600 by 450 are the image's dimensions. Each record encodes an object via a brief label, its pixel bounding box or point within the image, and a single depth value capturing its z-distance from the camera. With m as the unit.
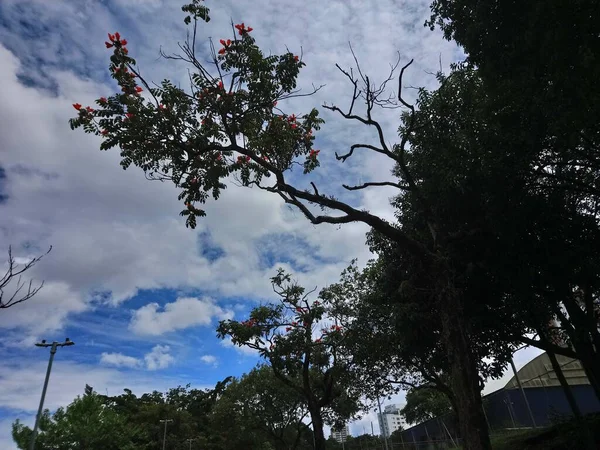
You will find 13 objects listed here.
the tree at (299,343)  17.88
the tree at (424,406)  41.25
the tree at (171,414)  38.69
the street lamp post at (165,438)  35.62
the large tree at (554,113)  6.48
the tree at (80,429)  25.75
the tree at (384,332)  12.71
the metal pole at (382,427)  30.97
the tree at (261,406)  29.80
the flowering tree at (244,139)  7.98
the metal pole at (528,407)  19.72
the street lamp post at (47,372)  15.59
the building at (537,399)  20.00
